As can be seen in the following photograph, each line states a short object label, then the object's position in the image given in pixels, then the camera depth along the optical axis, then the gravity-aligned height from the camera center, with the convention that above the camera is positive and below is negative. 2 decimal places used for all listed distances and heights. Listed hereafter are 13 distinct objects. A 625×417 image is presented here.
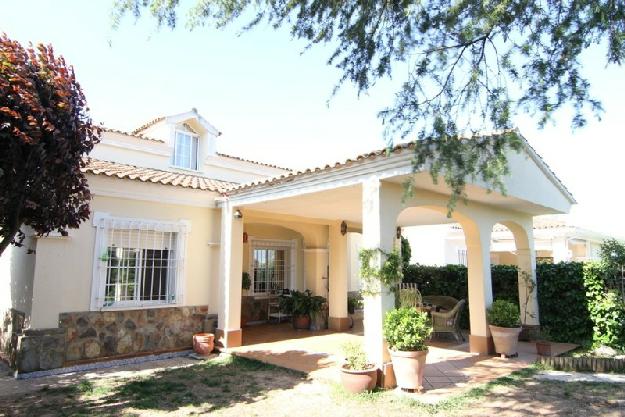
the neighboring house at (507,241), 17.94 +1.47
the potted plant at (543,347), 9.02 -1.60
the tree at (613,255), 9.56 +0.42
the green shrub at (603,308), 9.52 -0.82
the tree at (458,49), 4.48 +2.64
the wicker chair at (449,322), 10.43 -1.22
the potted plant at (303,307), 12.65 -1.03
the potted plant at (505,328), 8.73 -1.14
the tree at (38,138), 5.34 +1.80
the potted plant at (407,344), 6.40 -1.10
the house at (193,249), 7.58 +0.52
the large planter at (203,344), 9.54 -1.61
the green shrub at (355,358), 6.58 -1.34
